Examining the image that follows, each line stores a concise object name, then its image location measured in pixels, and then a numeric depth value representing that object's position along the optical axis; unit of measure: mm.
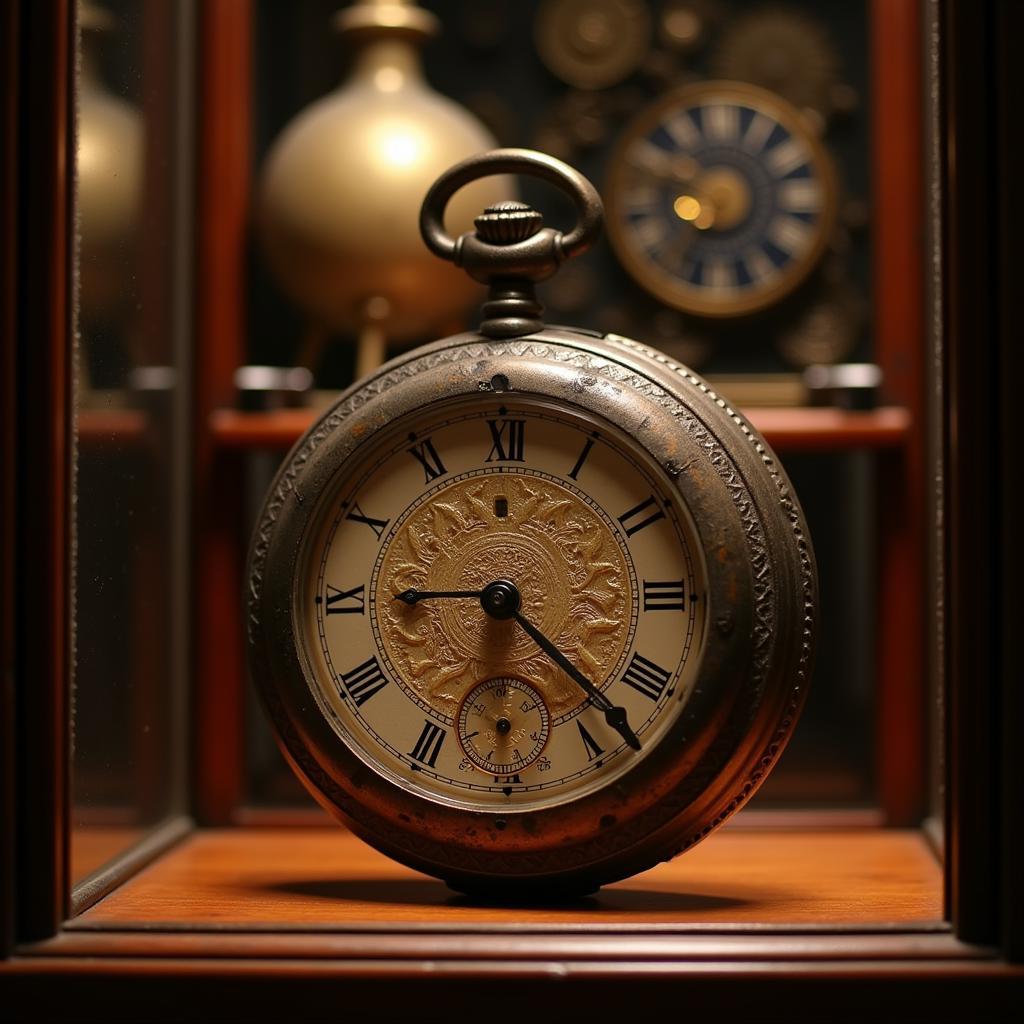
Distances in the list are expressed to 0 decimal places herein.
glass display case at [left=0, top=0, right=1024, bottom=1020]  264
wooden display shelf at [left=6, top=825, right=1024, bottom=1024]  260
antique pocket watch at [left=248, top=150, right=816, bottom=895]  278
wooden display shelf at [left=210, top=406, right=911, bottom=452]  340
